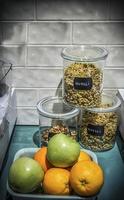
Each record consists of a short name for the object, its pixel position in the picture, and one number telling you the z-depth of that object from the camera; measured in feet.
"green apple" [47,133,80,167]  2.47
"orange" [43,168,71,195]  2.33
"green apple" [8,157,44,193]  2.30
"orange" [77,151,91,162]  2.59
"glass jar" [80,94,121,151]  2.92
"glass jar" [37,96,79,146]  2.93
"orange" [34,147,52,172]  2.56
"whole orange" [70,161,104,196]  2.29
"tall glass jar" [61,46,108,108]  2.75
